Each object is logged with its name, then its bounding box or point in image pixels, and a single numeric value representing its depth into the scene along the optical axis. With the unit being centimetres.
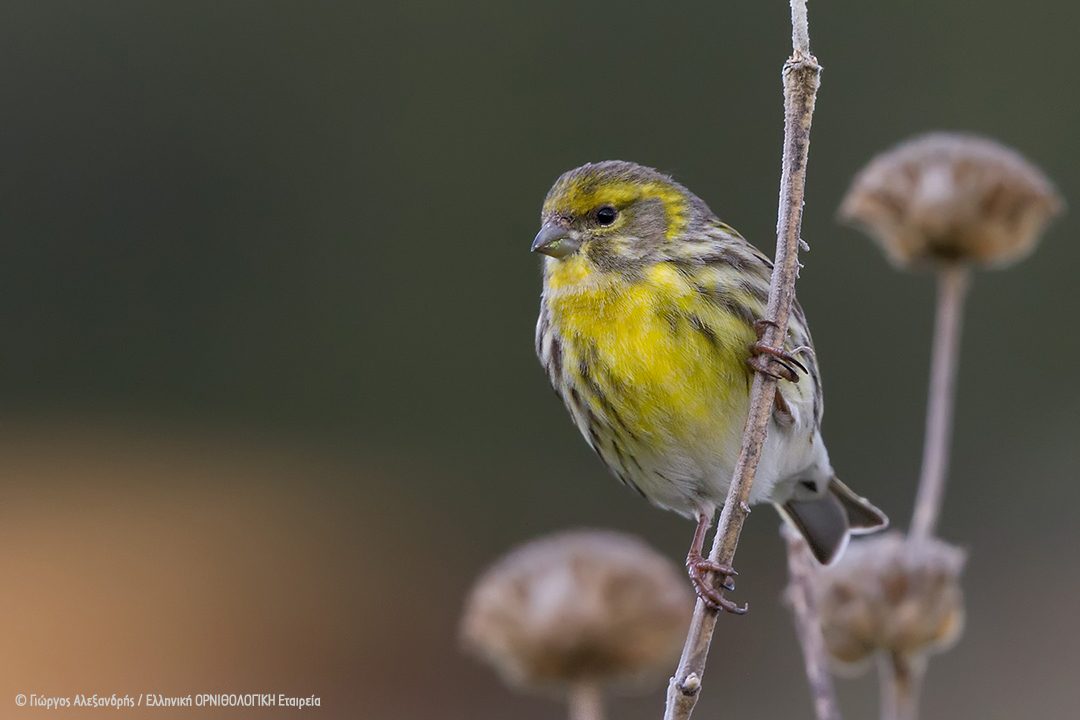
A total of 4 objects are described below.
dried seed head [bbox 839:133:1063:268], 545
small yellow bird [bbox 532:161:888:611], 620
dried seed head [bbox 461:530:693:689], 362
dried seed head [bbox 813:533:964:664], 433
